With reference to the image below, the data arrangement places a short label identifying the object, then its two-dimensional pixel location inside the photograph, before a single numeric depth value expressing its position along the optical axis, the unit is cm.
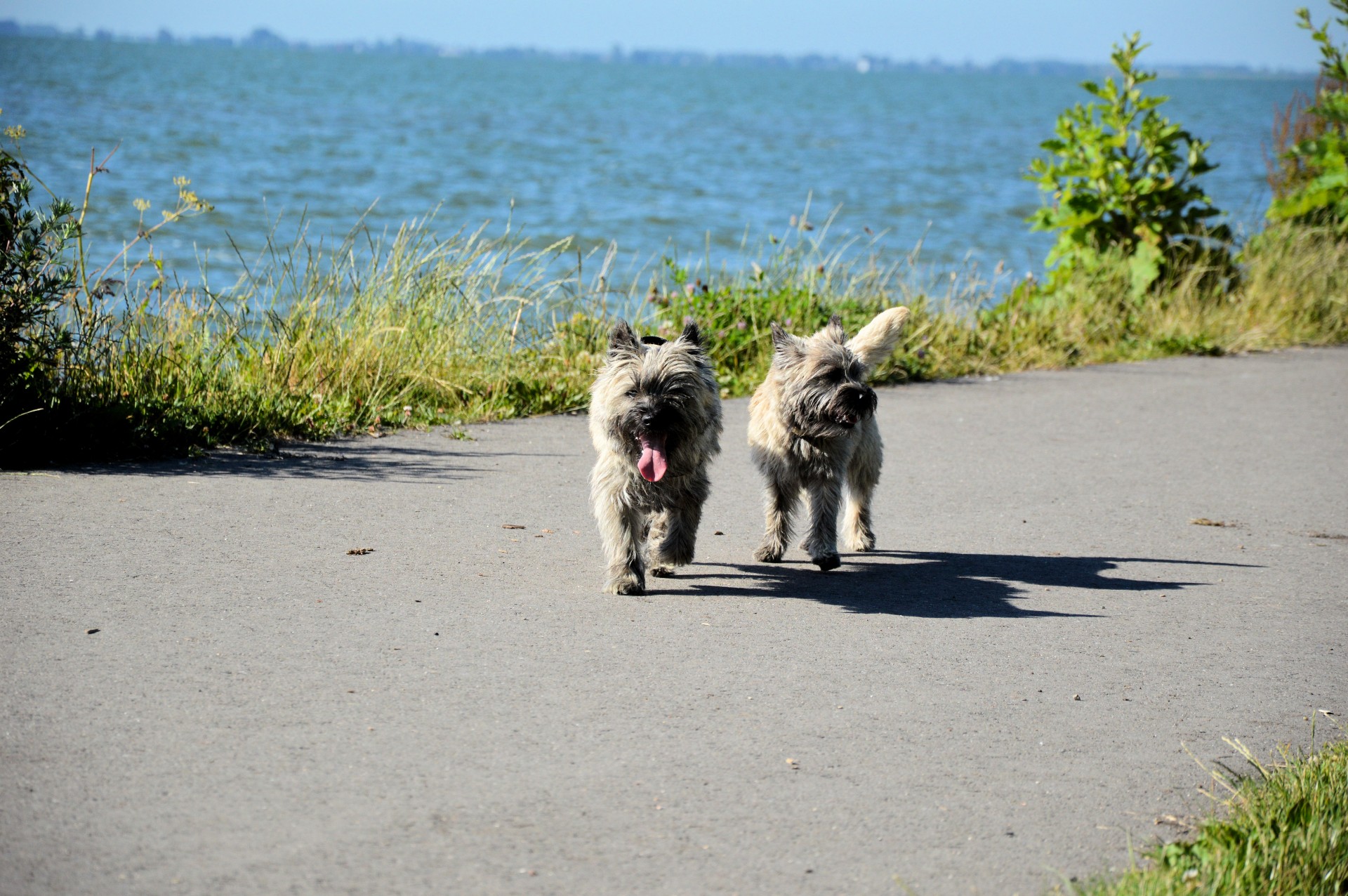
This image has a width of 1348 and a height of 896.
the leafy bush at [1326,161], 1572
